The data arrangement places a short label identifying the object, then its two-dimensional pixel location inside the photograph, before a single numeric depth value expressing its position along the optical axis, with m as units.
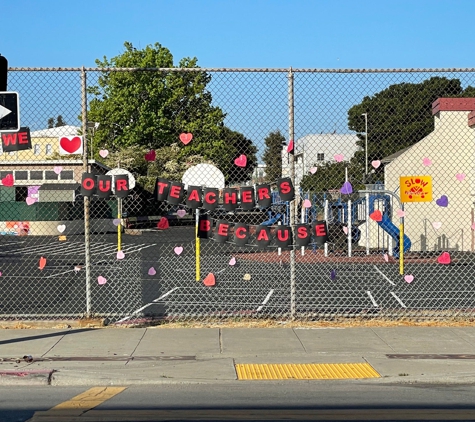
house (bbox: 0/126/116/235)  30.98
